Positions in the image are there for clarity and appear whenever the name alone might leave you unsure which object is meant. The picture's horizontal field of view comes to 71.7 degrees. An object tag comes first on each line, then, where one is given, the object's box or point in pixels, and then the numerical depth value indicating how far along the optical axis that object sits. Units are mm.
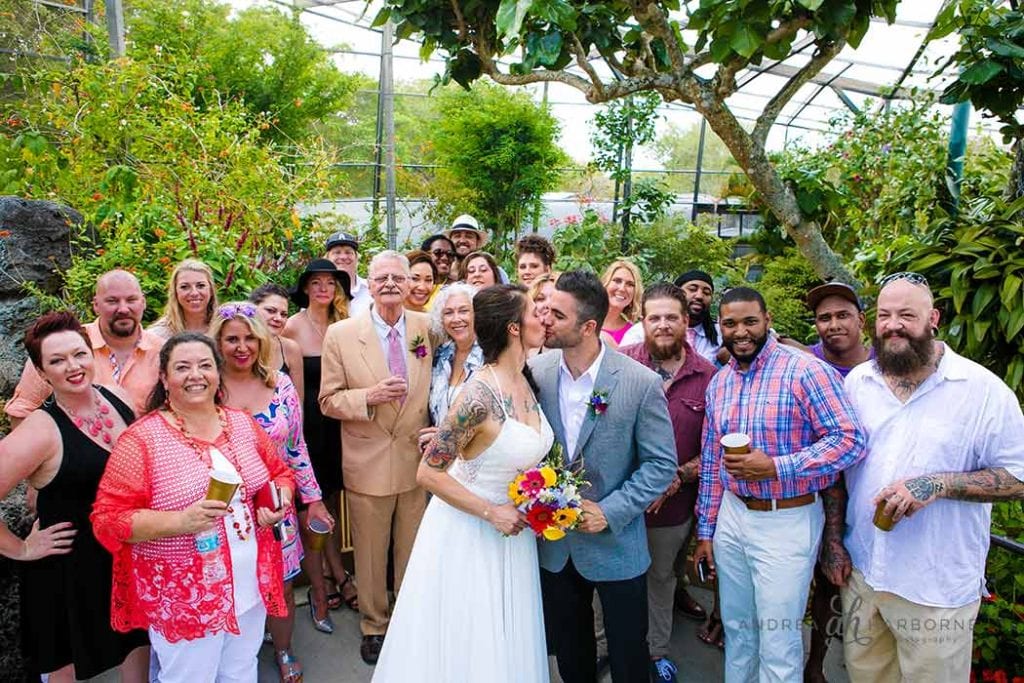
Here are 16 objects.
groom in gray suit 3018
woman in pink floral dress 3494
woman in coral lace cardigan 2691
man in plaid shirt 2961
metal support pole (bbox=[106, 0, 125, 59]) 7859
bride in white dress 2838
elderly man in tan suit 3865
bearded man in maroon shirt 3717
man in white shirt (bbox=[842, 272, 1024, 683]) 2725
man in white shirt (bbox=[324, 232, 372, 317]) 5488
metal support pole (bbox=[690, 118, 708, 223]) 15245
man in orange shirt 3713
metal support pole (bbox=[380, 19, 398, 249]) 12828
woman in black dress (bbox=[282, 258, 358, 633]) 4297
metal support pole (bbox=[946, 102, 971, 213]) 4992
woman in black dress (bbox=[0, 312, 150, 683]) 2873
